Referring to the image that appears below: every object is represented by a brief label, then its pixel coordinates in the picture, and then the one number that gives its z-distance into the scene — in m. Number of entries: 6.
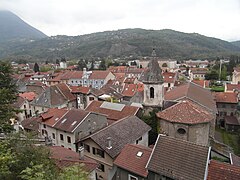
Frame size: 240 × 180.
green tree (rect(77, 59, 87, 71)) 133.81
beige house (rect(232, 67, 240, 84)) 85.26
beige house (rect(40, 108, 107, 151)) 28.09
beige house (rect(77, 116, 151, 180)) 23.38
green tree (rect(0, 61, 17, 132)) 20.64
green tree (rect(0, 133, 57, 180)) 9.70
